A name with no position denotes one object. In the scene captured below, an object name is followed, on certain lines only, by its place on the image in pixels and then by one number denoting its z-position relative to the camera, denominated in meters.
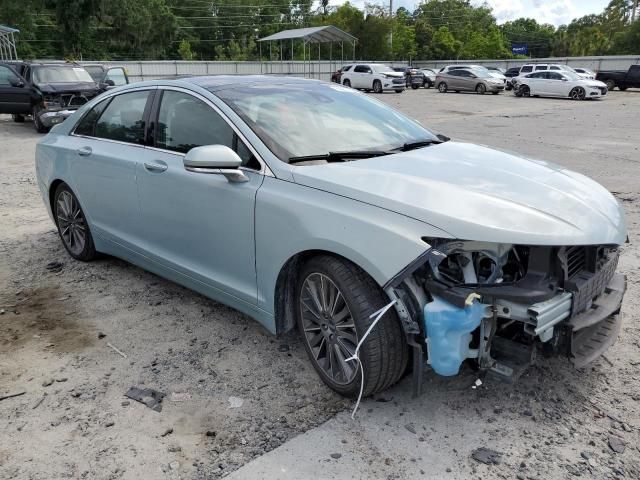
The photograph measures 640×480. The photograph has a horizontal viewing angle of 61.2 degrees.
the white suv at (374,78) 32.41
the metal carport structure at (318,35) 37.28
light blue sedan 2.48
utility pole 61.59
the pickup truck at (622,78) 32.75
